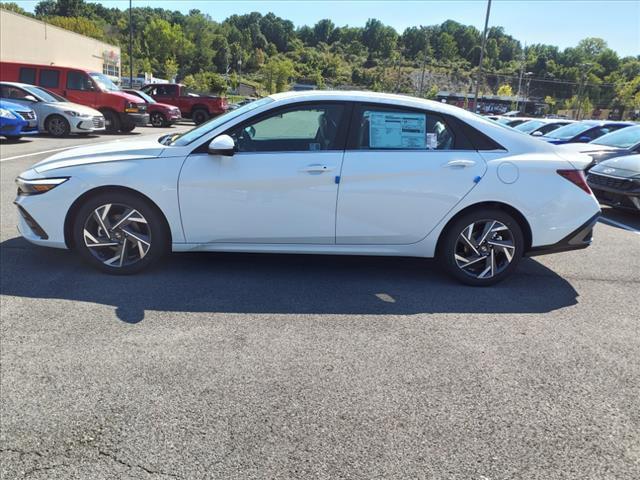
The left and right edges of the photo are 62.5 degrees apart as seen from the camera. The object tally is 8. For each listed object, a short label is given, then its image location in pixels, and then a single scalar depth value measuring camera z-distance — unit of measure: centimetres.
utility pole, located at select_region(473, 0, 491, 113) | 3116
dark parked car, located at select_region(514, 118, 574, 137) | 1587
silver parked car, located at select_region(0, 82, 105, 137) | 1497
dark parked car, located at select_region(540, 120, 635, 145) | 1238
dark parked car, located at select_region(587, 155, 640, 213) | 760
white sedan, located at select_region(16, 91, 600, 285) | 422
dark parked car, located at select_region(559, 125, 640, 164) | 934
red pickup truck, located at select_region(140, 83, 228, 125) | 2702
